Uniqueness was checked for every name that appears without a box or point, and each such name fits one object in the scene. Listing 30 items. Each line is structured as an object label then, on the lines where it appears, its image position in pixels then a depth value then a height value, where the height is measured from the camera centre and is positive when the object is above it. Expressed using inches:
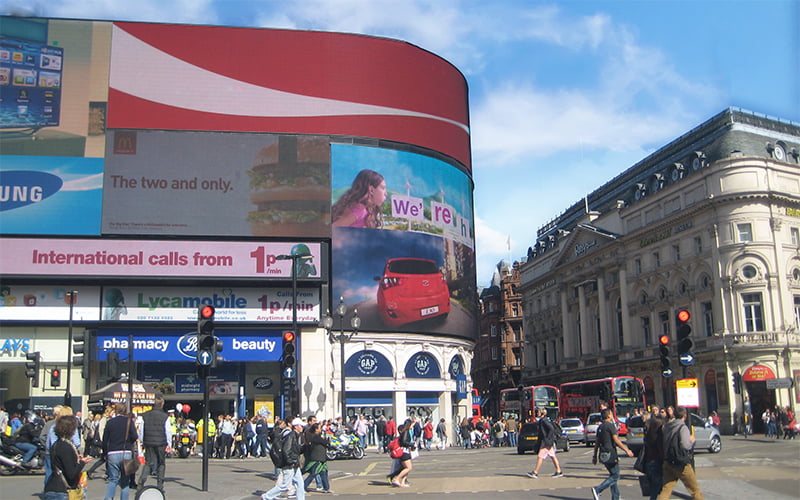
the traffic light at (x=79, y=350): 976.3 +60.3
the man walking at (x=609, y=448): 627.2 -48.8
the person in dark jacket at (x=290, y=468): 649.0 -57.5
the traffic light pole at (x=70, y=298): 1272.8 +191.2
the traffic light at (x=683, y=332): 720.8 +47.2
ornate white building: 2219.5 +370.0
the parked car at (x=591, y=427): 1576.0 -74.7
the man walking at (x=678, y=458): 522.0 -45.1
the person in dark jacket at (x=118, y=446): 548.4 -30.7
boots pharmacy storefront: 1815.9 +198.0
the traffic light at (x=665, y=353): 773.3 +31.3
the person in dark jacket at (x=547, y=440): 870.4 -53.1
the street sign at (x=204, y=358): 728.3 +35.3
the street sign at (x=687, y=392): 727.7 -5.4
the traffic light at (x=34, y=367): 1298.0 +55.0
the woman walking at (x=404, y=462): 802.2 -66.9
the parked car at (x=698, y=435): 1170.0 -69.9
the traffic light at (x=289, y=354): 974.6 +49.4
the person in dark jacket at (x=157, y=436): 648.4 -29.5
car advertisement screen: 1979.6 +367.7
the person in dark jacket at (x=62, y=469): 392.8 -32.2
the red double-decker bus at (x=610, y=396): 1942.7 -18.9
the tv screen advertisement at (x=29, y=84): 1948.8 +755.4
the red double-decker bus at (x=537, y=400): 2185.0 -28.5
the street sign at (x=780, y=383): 2122.3 +1.7
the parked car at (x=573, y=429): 1664.6 -81.5
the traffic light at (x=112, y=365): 1040.2 +44.7
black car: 1421.0 -84.5
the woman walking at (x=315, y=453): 744.3 -52.1
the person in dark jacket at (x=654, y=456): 570.3 -48.2
